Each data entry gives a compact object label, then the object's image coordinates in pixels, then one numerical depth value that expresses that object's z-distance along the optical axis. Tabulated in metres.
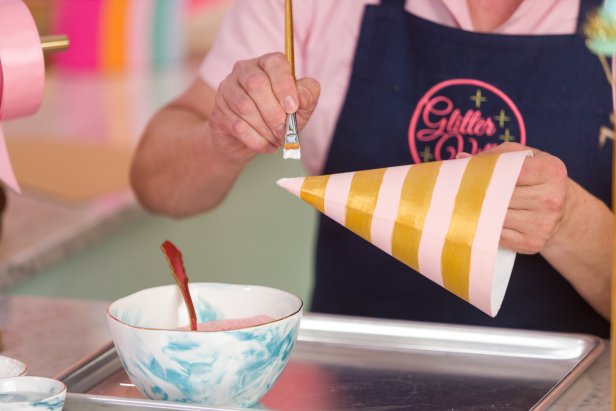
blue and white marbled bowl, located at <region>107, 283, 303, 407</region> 1.23
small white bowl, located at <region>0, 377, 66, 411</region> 1.21
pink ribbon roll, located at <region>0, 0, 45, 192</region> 1.37
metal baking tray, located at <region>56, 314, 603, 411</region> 1.32
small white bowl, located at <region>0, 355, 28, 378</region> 1.26
